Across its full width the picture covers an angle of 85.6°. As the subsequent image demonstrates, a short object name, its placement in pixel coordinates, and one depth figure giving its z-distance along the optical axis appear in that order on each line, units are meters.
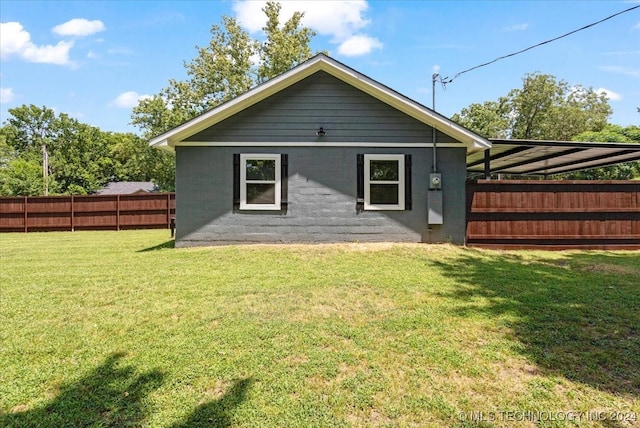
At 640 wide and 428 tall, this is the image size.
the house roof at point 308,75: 7.93
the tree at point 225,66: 23.88
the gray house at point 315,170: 8.30
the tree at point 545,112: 36.44
